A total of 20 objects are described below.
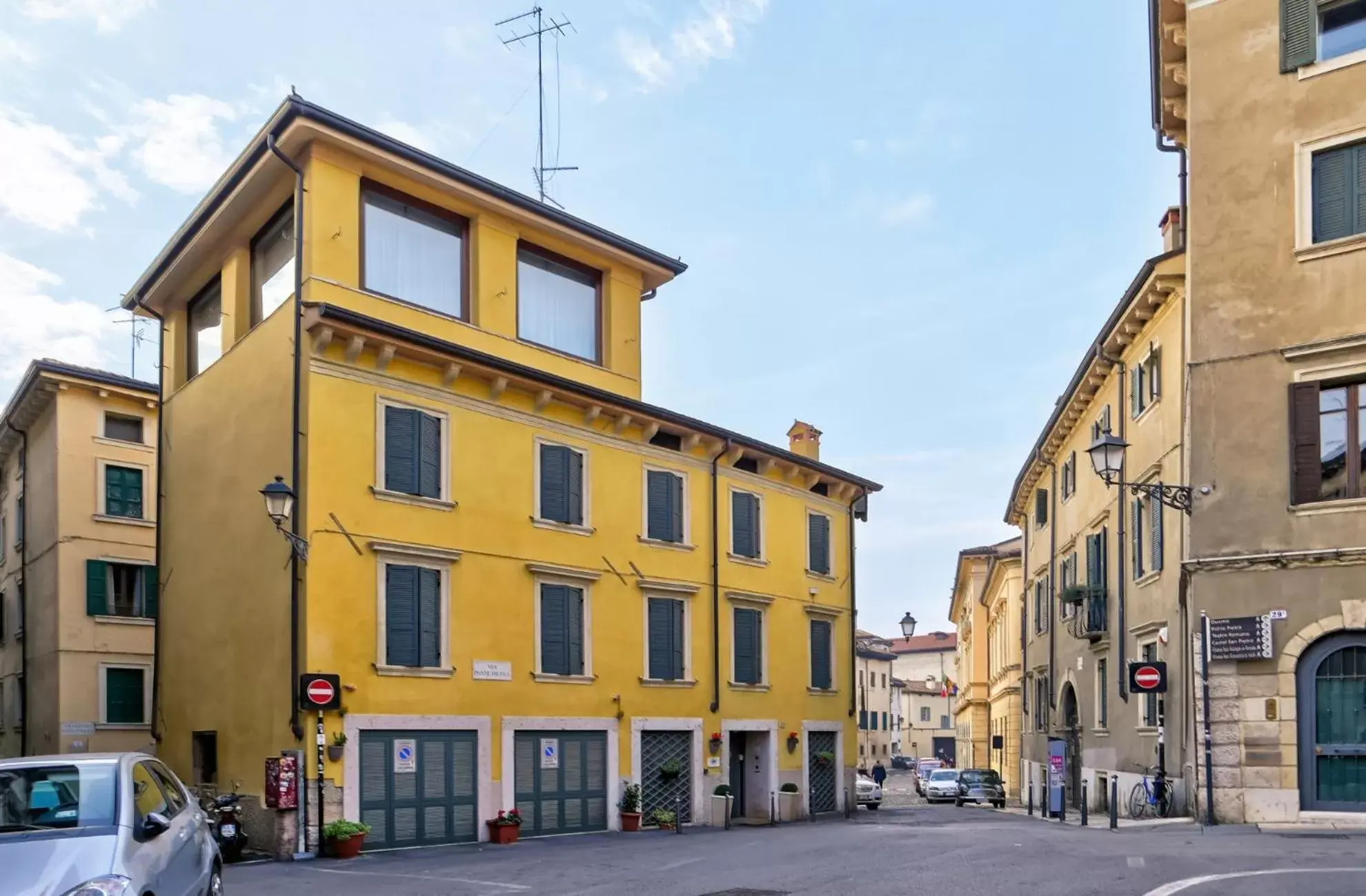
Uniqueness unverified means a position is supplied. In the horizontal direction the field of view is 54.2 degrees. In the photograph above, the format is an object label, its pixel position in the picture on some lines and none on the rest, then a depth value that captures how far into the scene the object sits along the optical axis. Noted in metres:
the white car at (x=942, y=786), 50.56
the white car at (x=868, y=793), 45.84
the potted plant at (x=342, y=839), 19.55
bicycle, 22.47
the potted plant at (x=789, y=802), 29.55
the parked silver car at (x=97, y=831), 7.12
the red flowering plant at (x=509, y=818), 22.11
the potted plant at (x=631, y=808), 25.19
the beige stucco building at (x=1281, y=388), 18.44
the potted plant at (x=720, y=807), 27.33
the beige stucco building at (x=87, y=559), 32.56
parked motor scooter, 19.30
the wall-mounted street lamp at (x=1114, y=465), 18.89
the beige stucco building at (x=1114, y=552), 23.09
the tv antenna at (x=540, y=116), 29.00
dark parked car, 47.81
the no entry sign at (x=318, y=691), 19.94
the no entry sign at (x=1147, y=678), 21.25
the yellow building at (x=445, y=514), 21.22
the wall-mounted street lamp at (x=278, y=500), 19.14
